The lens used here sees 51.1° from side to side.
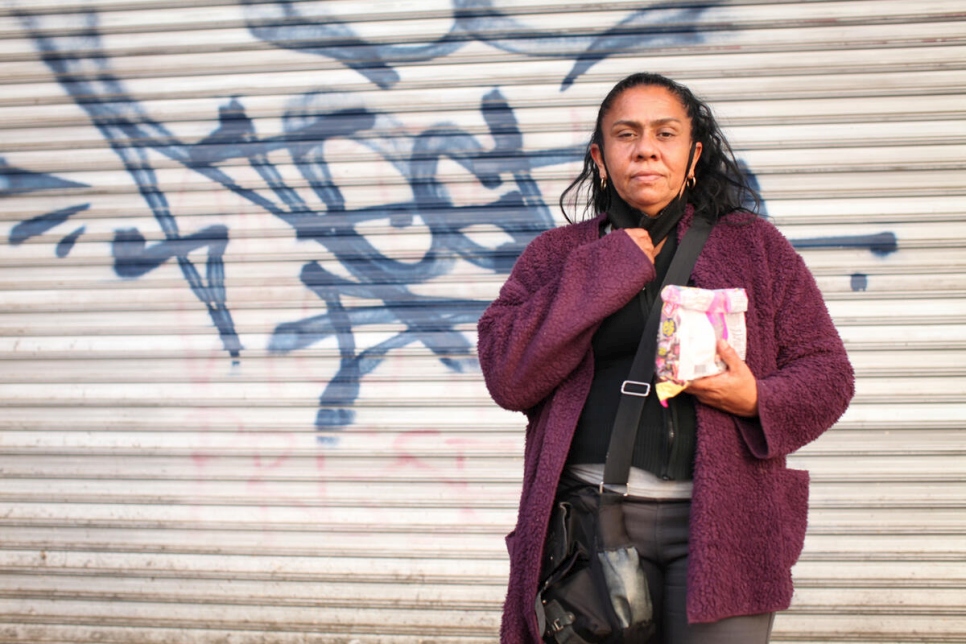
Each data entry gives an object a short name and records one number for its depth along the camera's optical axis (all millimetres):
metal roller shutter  4062
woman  2020
